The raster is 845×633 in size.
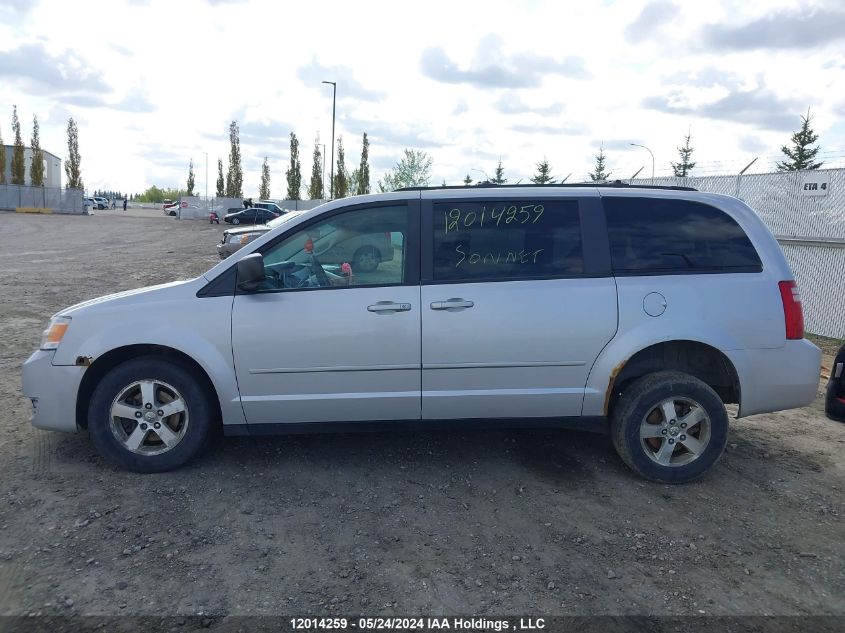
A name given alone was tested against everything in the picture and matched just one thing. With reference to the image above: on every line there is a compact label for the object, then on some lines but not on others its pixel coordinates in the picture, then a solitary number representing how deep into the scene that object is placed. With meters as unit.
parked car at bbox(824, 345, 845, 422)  5.95
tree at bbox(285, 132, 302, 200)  75.62
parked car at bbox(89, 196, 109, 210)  80.20
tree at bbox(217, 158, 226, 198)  90.51
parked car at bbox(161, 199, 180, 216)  67.37
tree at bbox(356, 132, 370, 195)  45.99
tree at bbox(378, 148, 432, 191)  35.70
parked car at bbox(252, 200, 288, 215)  53.25
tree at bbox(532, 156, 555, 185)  40.16
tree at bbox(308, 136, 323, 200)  72.44
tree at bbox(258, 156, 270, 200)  86.06
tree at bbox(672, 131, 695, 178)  46.53
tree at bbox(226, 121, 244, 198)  80.50
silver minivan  4.48
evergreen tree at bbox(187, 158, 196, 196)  106.25
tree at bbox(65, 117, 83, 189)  74.68
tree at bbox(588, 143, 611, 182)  39.33
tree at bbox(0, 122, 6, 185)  61.51
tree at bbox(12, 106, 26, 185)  63.31
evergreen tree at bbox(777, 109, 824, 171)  39.75
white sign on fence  10.99
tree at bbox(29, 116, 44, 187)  63.81
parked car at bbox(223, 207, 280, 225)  50.31
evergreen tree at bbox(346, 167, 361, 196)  48.08
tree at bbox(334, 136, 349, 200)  50.16
